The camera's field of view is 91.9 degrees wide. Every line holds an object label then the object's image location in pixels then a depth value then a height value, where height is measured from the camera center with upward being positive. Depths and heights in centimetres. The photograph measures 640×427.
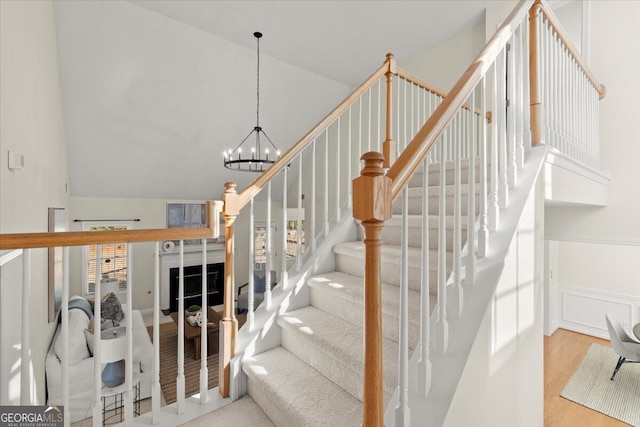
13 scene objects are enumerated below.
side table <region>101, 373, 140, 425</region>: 318 -207
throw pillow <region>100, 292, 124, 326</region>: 439 -139
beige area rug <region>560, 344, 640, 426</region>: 346 -217
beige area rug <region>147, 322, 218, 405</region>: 375 -212
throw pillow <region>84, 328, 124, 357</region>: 340 -137
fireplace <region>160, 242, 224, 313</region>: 689 -135
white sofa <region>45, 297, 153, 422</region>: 305 -161
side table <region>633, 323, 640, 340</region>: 351 -134
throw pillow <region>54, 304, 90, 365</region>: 317 -134
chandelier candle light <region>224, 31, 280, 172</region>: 393 +125
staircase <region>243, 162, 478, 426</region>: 140 -66
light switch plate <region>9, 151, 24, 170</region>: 175 +31
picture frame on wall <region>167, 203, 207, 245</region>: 686 -2
